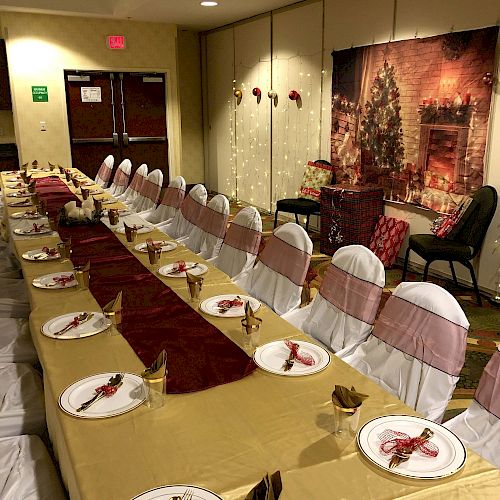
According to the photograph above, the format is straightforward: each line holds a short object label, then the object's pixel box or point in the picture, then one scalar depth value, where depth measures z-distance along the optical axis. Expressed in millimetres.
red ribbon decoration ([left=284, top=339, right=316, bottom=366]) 1677
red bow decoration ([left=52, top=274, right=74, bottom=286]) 2419
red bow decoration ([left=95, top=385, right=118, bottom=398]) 1494
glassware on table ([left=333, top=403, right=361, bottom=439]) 1289
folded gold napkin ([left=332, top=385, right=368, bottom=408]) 1283
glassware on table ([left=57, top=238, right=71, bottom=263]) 2748
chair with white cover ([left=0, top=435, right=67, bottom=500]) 1509
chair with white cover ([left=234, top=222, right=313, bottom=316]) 2566
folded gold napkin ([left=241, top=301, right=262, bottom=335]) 1753
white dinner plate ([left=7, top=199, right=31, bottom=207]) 4418
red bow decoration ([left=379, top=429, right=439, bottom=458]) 1235
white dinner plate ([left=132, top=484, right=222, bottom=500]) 1101
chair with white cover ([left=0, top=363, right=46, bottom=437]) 1885
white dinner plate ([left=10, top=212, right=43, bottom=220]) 3910
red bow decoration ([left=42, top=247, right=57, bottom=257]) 2898
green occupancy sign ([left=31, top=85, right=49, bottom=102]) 7541
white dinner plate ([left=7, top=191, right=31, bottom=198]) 4834
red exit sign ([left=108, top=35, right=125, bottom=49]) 7824
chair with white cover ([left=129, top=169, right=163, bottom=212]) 5129
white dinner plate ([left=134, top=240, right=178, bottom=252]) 3002
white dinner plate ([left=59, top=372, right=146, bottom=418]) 1409
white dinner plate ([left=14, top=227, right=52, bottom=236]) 3381
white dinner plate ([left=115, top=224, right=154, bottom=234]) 3463
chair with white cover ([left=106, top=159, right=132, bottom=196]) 6211
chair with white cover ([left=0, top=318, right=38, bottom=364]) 2379
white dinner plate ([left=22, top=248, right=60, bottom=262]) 2818
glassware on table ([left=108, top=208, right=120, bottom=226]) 3594
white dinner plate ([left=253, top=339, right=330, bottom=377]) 1617
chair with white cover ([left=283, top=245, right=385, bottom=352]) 2109
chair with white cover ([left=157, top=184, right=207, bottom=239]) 4027
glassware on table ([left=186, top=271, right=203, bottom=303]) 2182
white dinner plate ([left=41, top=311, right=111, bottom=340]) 1884
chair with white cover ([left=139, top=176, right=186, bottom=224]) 4621
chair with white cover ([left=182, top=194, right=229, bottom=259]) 3590
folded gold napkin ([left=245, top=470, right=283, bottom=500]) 984
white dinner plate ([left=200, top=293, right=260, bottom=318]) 2057
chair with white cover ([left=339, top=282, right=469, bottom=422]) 1693
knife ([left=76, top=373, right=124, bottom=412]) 1435
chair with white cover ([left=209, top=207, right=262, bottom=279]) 3070
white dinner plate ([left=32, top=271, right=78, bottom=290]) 2377
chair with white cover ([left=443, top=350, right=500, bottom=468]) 1487
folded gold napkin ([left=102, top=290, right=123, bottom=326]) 1900
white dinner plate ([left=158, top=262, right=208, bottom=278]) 2551
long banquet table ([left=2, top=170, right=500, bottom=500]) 1148
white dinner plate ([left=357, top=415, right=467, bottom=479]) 1169
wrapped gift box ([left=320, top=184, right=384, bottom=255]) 5008
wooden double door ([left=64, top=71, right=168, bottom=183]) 7977
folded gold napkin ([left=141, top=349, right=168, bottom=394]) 1416
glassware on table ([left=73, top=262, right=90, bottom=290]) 2338
